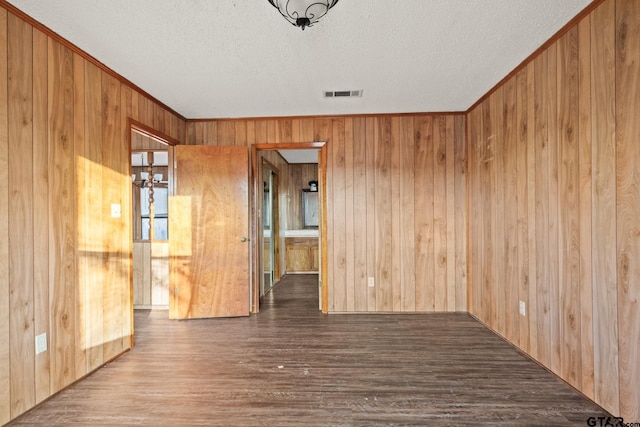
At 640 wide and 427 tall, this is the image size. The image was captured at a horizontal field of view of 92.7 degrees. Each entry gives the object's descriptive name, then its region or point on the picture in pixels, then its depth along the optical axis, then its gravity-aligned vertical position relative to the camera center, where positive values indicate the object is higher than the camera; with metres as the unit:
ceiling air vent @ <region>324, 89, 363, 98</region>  3.12 +1.27
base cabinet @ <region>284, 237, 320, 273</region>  6.40 -0.81
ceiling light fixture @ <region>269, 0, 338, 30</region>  1.65 +1.18
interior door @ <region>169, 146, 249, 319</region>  3.62 -0.18
